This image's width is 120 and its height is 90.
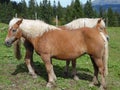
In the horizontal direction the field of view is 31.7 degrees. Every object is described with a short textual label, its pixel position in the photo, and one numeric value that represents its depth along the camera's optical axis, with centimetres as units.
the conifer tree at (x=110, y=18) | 2353
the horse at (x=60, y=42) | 493
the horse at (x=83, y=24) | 572
